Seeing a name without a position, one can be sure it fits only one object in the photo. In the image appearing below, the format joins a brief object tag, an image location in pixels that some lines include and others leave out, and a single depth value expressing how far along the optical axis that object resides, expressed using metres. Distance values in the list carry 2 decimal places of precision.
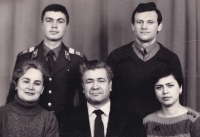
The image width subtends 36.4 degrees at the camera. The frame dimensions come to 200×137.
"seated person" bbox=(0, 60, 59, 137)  1.74
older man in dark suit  1.78
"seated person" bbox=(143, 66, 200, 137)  1.79
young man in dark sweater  1.95
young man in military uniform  1.91
